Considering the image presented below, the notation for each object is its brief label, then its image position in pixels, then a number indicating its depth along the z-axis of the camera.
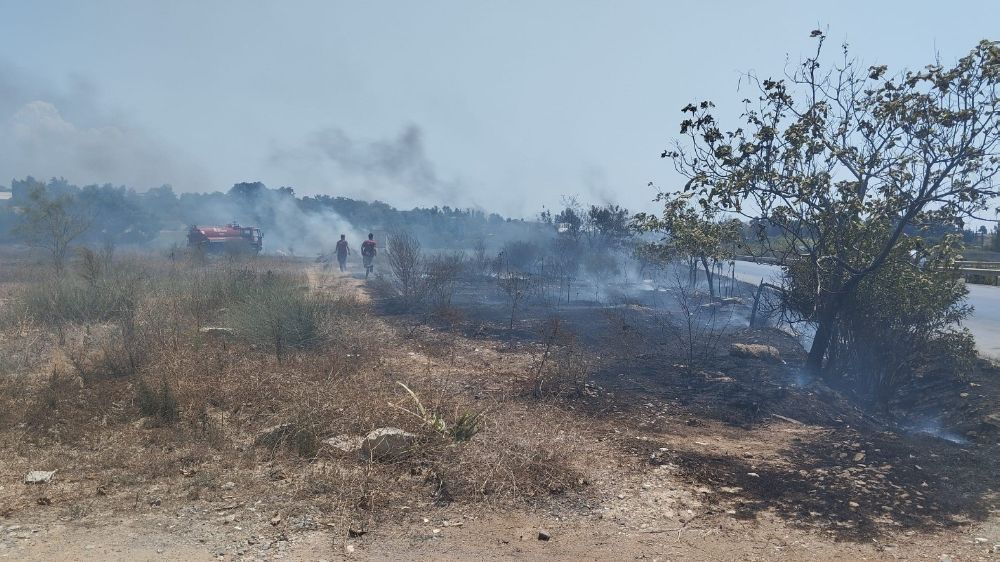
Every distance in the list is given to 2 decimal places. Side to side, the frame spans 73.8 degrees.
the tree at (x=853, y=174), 6.98
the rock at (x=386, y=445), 5.12
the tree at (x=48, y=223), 18.05
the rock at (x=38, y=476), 4.64
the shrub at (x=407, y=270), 14.94
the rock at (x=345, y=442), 5.21
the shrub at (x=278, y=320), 8.81
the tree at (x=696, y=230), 9.22
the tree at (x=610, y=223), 25.53
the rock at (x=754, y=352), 9.88
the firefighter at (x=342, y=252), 24.91
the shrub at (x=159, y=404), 6.03
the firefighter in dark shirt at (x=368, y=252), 21.55
